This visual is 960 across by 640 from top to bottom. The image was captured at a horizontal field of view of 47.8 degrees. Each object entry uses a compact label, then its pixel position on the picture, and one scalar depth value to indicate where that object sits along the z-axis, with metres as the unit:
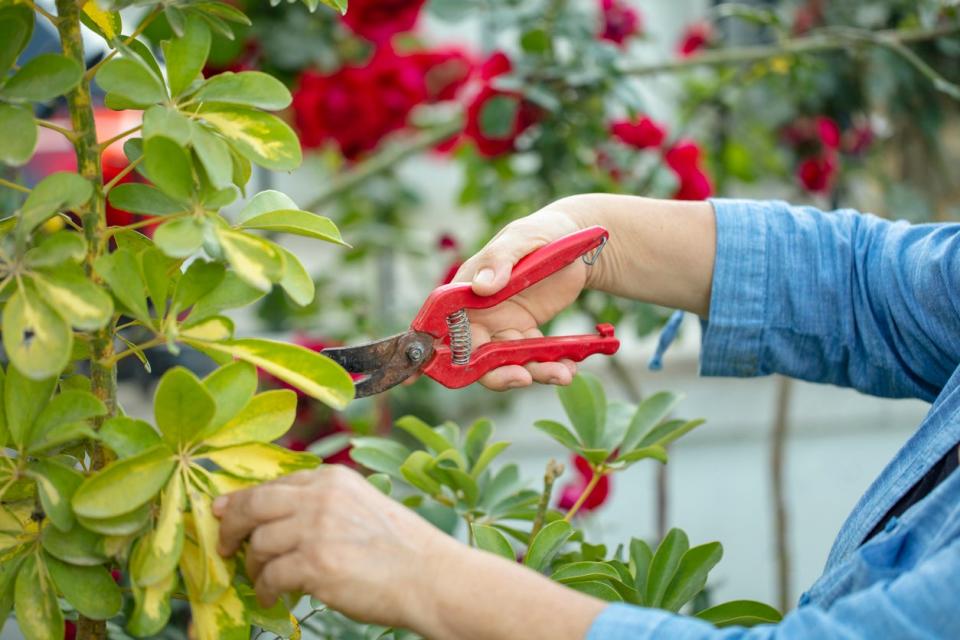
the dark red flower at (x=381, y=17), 1.43
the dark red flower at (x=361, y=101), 1.46
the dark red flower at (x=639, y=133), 1.43
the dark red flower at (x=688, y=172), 1.39
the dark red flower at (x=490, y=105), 1.37
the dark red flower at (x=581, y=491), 1.18
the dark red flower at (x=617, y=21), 1.50
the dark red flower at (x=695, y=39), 1.66
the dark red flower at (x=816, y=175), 1.62
